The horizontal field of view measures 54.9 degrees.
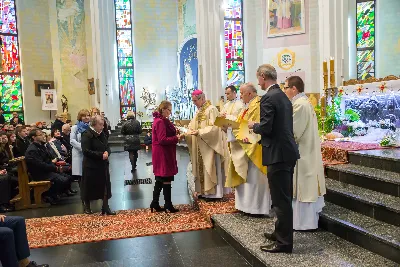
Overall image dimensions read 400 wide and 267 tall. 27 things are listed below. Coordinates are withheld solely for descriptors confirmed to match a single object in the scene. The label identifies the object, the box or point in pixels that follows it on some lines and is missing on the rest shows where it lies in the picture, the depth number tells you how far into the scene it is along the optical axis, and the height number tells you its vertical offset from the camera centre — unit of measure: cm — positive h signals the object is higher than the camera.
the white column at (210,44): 1445 +228
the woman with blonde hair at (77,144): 737 -65
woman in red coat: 564 -60
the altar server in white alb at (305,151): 404 -53
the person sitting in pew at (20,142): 727 -58
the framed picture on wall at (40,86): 1855 +120
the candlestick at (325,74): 832 +57
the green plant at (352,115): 790 -33
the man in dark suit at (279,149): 353 -44
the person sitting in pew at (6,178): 643 -113
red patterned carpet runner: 495 -164
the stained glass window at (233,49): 1705 +238
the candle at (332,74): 798 +55
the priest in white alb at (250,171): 485 -87
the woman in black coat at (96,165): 587 -87
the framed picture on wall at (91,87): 1866 +108
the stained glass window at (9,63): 1800 +230
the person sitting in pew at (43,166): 675 -99
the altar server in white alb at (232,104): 575 -1
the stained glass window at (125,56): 1916 +258
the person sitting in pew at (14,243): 345 -122
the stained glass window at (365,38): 1452 +229
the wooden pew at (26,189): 667 -138
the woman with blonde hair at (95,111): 887 -5
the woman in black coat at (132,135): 998 -72
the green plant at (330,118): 798 -38
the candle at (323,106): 842 -13
